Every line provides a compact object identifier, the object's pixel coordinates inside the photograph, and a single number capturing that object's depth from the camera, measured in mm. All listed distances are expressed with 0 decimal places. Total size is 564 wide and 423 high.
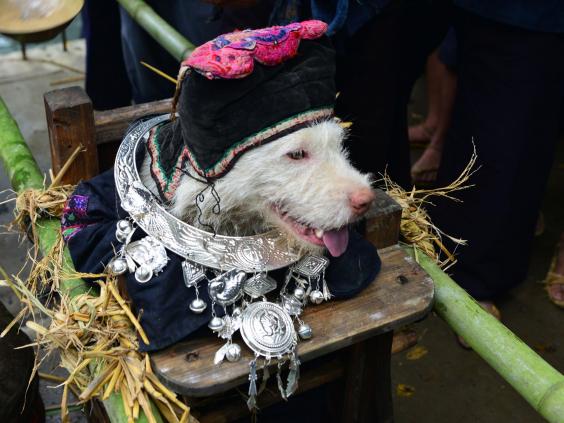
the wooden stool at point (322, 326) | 1239
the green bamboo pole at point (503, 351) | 1138
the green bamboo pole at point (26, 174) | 1430
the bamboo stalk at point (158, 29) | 2010
